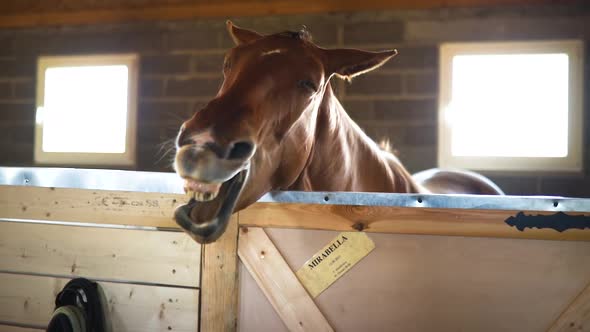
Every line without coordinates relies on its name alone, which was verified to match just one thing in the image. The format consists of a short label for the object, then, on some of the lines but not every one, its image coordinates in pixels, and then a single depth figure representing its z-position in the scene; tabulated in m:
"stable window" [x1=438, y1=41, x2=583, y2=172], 3.74
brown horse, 0.97
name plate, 1.21
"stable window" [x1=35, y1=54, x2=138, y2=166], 4.61
